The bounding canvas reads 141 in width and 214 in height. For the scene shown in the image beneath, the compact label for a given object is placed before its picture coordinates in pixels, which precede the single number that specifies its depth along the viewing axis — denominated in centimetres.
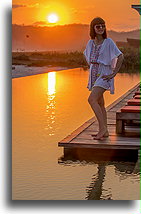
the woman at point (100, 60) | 802
